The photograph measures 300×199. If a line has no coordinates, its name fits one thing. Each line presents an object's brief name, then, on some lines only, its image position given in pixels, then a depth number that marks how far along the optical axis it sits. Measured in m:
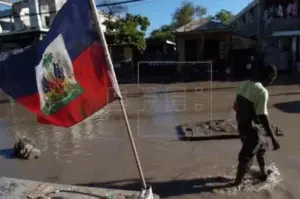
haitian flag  3.67
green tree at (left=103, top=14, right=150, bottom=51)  29.09
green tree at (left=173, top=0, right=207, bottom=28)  54.41
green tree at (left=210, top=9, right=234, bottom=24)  60.94
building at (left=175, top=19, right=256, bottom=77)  23.84
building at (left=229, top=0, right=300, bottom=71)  23.97
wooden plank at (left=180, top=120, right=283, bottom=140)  8.06
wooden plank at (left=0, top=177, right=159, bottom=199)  3.71
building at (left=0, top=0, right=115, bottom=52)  37.03
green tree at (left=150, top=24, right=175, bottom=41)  35.16
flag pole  3.62
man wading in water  4.81
